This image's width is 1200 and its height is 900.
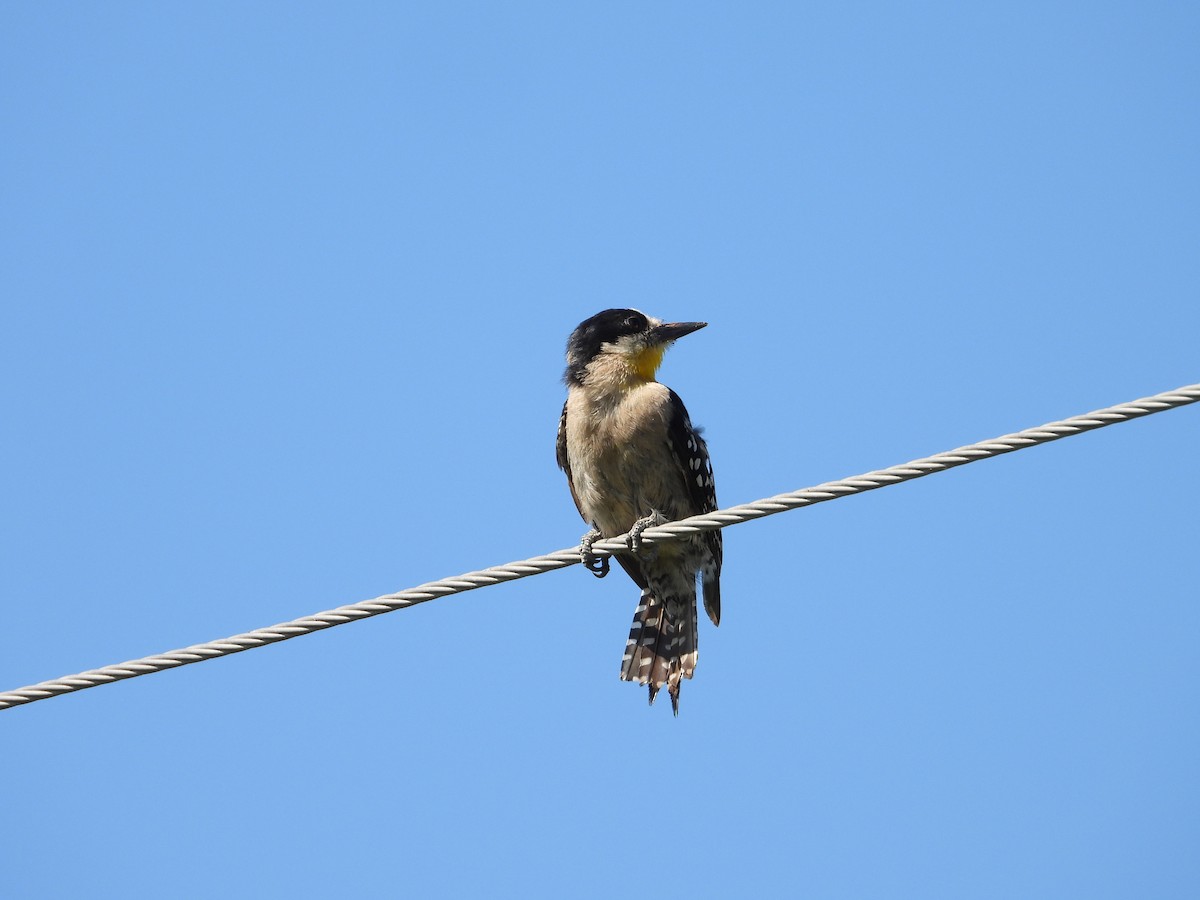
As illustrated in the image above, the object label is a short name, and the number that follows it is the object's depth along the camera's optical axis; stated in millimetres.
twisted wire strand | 10102
